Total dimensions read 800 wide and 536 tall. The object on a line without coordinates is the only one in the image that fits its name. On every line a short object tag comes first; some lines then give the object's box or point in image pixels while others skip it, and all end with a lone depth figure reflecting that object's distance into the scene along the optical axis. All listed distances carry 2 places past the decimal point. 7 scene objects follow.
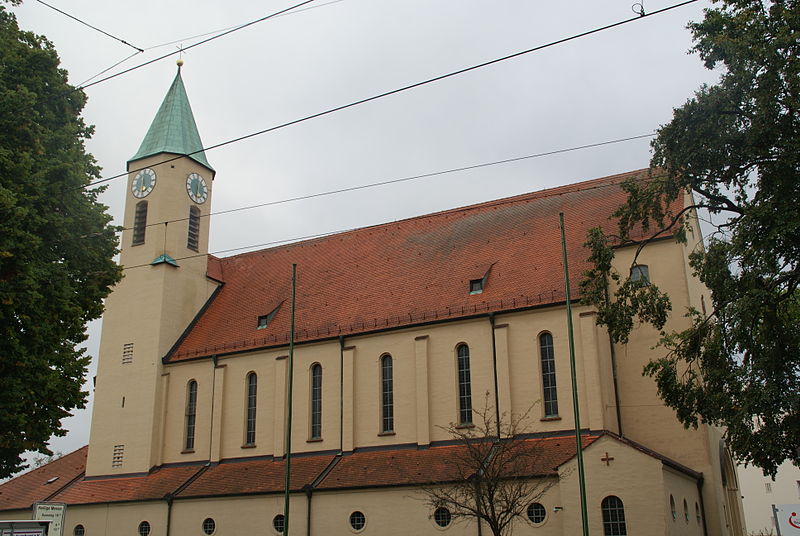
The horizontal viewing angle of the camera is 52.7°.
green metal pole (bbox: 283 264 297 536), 22.67
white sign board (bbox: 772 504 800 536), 29.41
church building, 26.44
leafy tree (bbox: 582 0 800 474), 16.75
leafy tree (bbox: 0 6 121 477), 18.08
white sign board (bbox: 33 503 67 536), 20.56
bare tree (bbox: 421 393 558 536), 23.11
